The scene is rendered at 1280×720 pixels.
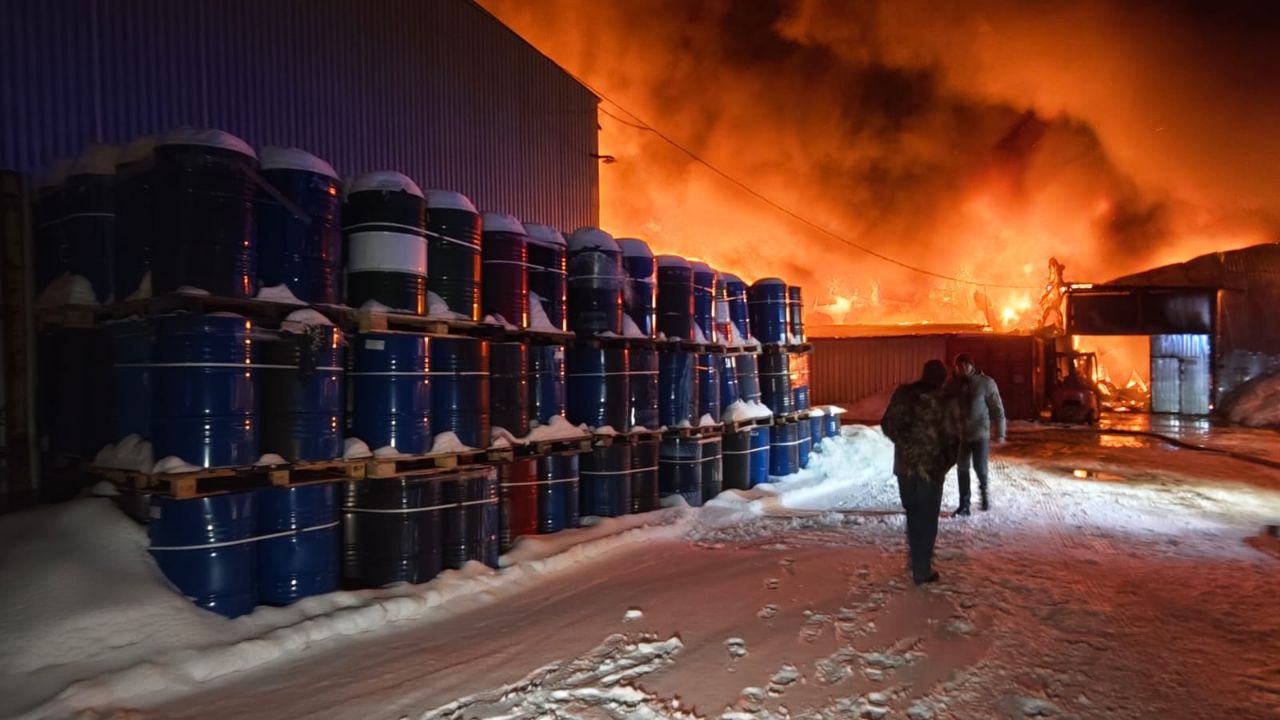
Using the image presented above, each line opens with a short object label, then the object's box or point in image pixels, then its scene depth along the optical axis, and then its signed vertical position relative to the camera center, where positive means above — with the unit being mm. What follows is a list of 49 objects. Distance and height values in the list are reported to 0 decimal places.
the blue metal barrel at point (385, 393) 6000 -212
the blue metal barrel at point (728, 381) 10562 -284
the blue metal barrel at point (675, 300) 9641 +876
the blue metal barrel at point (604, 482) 8188 -1369
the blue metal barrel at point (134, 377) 5258 -26
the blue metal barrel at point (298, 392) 5438 -166
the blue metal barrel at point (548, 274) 7906 +1041
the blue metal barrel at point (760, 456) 10641 -1436
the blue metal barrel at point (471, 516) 6160 -1333
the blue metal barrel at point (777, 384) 11586 -373
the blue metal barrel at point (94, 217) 5797 +1307
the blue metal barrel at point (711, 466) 9539 -1417
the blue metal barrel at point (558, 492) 7473 -1365
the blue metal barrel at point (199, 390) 4949 -125
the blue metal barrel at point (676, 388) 9336 -338
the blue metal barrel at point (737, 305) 11172 +912
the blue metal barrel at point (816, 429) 12836 -1269
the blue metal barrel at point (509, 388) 7105 -224
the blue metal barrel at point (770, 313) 11719 +804
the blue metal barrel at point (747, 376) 10828 -223
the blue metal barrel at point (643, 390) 8672 -323
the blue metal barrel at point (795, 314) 12102 +810
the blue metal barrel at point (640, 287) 9031 +993
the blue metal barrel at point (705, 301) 10227 +900
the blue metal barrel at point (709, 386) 9945 -336
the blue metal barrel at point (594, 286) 8422 +946
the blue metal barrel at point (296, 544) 5250 -1323
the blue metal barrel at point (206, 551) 4855 -1245
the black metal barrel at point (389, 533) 5777 -1366
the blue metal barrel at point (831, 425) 13656 -1266
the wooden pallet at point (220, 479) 4884 -803
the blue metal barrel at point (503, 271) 7219 +990
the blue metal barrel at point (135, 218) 5391 +1212
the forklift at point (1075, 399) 23031 -1457
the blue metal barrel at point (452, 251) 6542 +1100
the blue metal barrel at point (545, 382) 7707 -181
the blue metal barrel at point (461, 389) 6375 -197
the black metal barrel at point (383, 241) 6090 +1116
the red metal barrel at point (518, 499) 7066 -1354
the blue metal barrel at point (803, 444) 11852 -1419
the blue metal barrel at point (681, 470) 9203 -1401
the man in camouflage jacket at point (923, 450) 6035 -812
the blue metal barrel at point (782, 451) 11359 -1461
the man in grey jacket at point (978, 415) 9414 -780
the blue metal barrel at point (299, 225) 5488 +1156
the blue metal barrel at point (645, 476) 8477 -1364
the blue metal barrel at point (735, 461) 10328 -1462
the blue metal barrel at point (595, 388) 8258 -282
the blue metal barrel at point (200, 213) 5066 +1161
